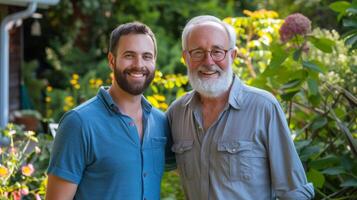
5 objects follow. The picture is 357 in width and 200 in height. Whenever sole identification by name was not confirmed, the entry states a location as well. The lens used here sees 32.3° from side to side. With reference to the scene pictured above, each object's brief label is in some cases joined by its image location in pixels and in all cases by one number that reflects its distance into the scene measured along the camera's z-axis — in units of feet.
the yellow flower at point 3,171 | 12.57
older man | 9.08
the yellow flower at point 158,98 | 16.32
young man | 8.63
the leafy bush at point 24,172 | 13.37
